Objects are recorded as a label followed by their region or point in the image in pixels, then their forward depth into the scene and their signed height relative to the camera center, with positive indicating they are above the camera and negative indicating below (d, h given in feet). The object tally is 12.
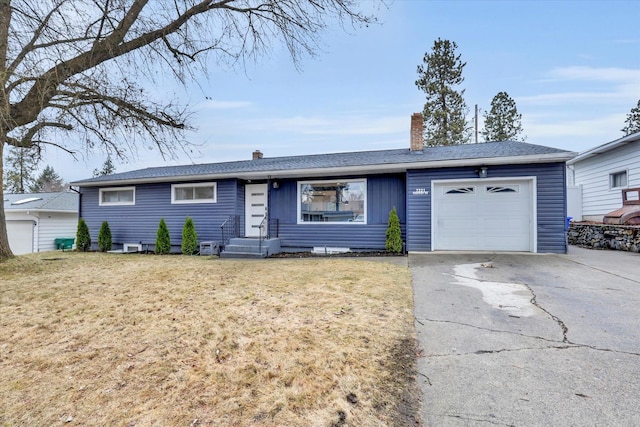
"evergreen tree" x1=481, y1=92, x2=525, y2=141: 80.02 +24.43
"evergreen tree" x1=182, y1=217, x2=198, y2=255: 35.42 -2.60
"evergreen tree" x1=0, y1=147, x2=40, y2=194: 103.81 +11.93
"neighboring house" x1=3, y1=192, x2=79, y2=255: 53.83 -1.21
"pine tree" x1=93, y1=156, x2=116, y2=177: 135.85 +19.44
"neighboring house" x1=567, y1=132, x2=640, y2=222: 33.81 +5.10
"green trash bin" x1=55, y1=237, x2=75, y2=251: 55.57 -4.94
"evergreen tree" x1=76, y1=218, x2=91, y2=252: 41.14 -2.99
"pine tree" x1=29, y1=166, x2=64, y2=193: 135.95 +15.62
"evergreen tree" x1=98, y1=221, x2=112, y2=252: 39.91 -2.91
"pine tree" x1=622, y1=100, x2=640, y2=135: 83.56 +25.56
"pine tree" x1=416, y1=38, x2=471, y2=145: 73.88 +28.93
